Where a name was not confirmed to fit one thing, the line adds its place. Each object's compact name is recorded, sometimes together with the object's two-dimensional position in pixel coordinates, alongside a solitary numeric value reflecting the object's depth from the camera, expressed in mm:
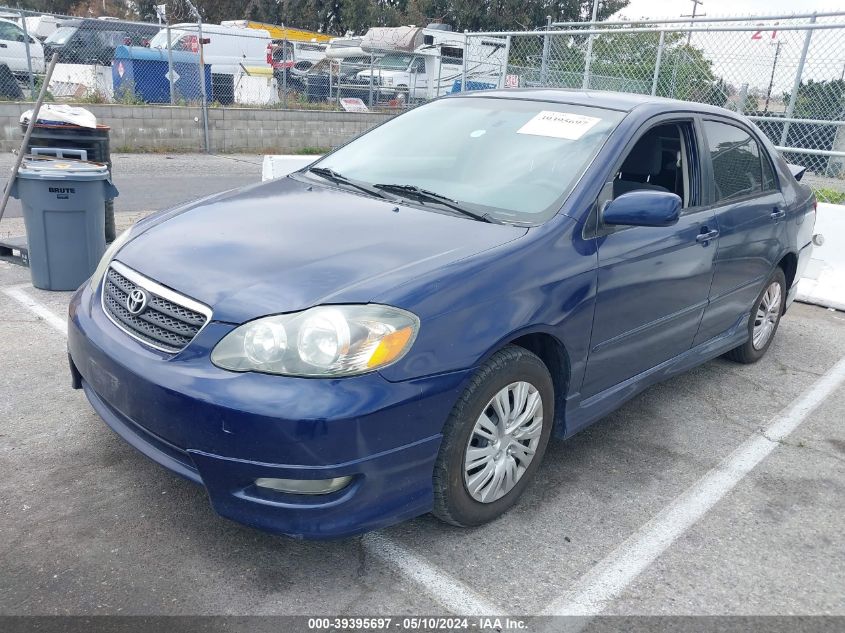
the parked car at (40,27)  20141
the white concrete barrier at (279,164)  7883
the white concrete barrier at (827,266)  6848
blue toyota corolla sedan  2504
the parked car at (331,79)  18094
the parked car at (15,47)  15609
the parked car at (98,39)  15289
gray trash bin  5312
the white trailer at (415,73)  19455
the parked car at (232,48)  19559
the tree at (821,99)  9469
